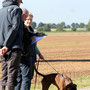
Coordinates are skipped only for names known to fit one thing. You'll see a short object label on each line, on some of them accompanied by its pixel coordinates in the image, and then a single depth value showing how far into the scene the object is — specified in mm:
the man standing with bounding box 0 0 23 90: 9195
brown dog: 11211
